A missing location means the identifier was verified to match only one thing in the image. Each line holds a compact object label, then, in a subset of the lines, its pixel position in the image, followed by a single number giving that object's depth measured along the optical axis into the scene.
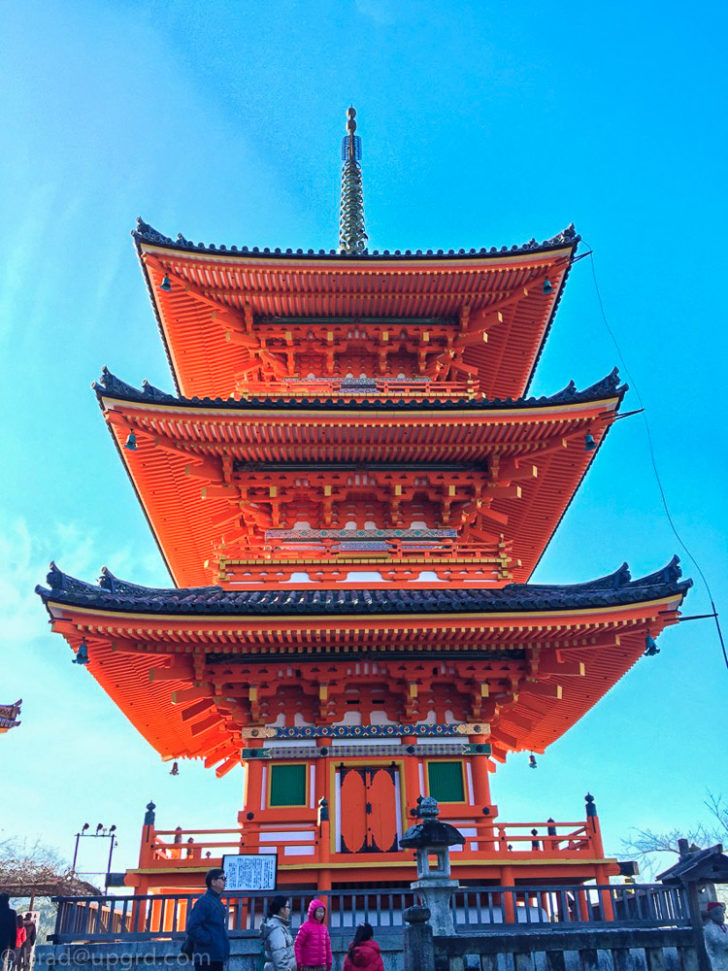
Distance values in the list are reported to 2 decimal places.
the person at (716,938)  8.16
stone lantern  9.77
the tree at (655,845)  73.12
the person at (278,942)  9.04
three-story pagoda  13.81
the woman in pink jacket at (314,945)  9.62
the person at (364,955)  9.62
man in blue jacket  8.12
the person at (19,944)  18.63
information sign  12.34
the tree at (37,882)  28.48
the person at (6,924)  9.75
